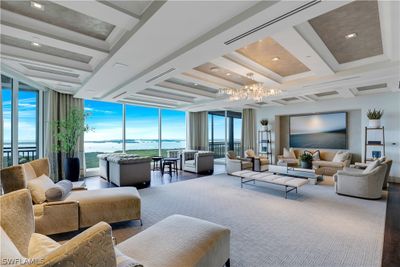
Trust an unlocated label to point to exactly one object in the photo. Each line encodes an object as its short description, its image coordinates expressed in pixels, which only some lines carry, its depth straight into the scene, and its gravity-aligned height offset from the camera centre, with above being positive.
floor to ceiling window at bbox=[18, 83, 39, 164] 5.02 +0.35
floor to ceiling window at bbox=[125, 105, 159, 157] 8.27 +0.23
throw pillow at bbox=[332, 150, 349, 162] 6.84 -0.70
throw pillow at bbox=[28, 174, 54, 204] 2.62 -0.70
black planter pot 5.55 -0.88
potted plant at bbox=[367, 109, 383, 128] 5.97 +0.50
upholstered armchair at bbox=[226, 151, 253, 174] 6.86 -0.96
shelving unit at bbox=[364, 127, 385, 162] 6.14 -0.17
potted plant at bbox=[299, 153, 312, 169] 6.25 -0.79
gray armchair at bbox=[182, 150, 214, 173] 7.30 -0.95
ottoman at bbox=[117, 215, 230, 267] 1.49 -0.88
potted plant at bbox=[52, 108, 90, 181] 5.59 +0.03
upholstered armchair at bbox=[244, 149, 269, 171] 7.51 -1.02
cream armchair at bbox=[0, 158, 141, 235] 2.42 -0.95
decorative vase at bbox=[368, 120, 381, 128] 5.96 +0.35
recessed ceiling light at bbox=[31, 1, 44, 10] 2.30 +1.52
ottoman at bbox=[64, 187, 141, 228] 2.79 -1.00
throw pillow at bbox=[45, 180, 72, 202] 2.70 -0.78
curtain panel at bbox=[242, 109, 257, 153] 9.73 +0.38
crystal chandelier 4.86 +1.10
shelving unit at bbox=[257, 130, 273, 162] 9.09 -0.29
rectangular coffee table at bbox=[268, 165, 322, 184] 5.58 -1.06
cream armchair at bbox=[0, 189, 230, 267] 0.76 -0.70
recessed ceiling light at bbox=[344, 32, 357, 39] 2.98 +1.50
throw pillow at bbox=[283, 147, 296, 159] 8.27 -0.75
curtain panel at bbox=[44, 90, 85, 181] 5.95 +0.55
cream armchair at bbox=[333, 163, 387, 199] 4.25 -1.00
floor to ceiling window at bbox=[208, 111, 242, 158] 10.42 +0.30
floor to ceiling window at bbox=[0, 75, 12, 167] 4.29 +0.42
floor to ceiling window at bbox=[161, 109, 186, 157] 9.39 +0.28
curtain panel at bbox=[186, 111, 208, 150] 10.01 +0.25
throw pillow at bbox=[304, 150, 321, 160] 7.57 -0.73
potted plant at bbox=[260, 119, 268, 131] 9.00 +0.53
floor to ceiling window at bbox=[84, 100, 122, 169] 7.29 +0.20
